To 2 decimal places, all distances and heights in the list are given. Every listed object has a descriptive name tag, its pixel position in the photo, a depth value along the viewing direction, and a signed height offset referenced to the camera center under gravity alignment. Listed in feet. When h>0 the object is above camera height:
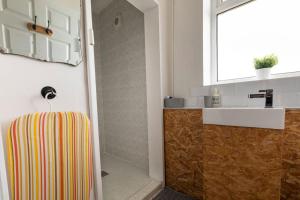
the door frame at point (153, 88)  4.53 +0.18
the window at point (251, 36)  3.65 +1.70
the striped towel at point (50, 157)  1.74 -0.90
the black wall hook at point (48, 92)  2.10 +0.05
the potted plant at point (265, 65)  3.55 +0.69
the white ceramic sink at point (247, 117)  2.47 -0.54
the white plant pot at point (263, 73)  3.59 +0.47
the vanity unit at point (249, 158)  2.55 -1.45
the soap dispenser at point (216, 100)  3.95 -0.25
